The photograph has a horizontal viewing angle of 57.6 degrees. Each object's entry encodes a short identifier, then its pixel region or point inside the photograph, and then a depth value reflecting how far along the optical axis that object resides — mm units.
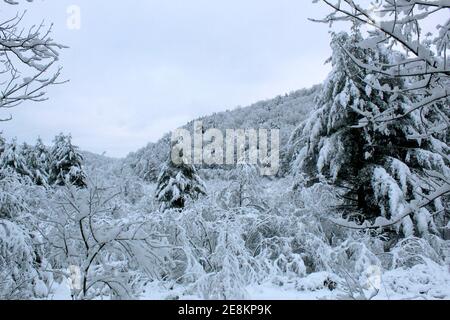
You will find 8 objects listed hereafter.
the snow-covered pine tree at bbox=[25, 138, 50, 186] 25750
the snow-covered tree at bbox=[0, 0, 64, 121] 3531
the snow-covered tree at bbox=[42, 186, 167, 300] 3303
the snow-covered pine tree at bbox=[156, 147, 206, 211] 15487
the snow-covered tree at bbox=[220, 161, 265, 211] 10352
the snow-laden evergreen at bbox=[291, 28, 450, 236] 8797
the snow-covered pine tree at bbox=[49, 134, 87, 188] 23578
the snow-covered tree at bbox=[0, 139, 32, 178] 21000
